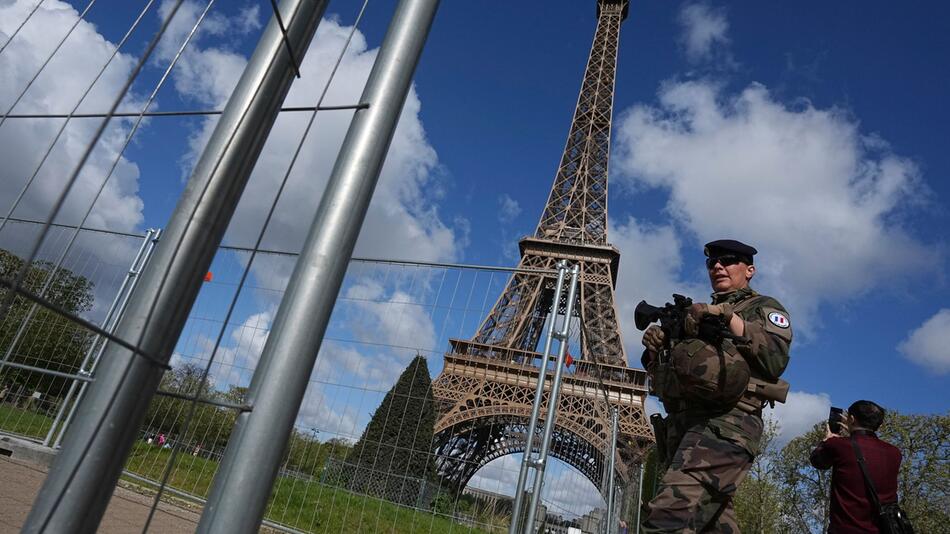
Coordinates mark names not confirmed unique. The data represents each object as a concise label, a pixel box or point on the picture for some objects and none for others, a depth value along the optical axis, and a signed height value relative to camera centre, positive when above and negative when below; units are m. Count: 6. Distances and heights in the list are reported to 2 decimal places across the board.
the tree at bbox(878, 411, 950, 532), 13.47 +3.28
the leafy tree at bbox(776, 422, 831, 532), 17.36 +2.77
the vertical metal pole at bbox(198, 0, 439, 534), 1.10 +0.31
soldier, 2.24 +0.62
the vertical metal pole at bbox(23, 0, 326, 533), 0.88 +0.19
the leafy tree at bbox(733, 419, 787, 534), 20.19 +2.28
